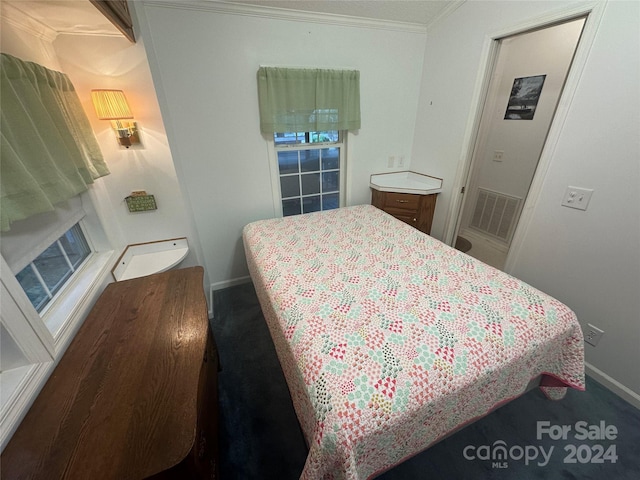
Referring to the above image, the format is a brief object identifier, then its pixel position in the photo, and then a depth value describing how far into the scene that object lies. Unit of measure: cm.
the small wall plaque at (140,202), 177
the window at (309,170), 241
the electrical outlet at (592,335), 151
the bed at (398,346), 77
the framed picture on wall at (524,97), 249
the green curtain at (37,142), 89
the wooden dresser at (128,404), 64
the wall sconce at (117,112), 146
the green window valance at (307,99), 203
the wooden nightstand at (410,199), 251
